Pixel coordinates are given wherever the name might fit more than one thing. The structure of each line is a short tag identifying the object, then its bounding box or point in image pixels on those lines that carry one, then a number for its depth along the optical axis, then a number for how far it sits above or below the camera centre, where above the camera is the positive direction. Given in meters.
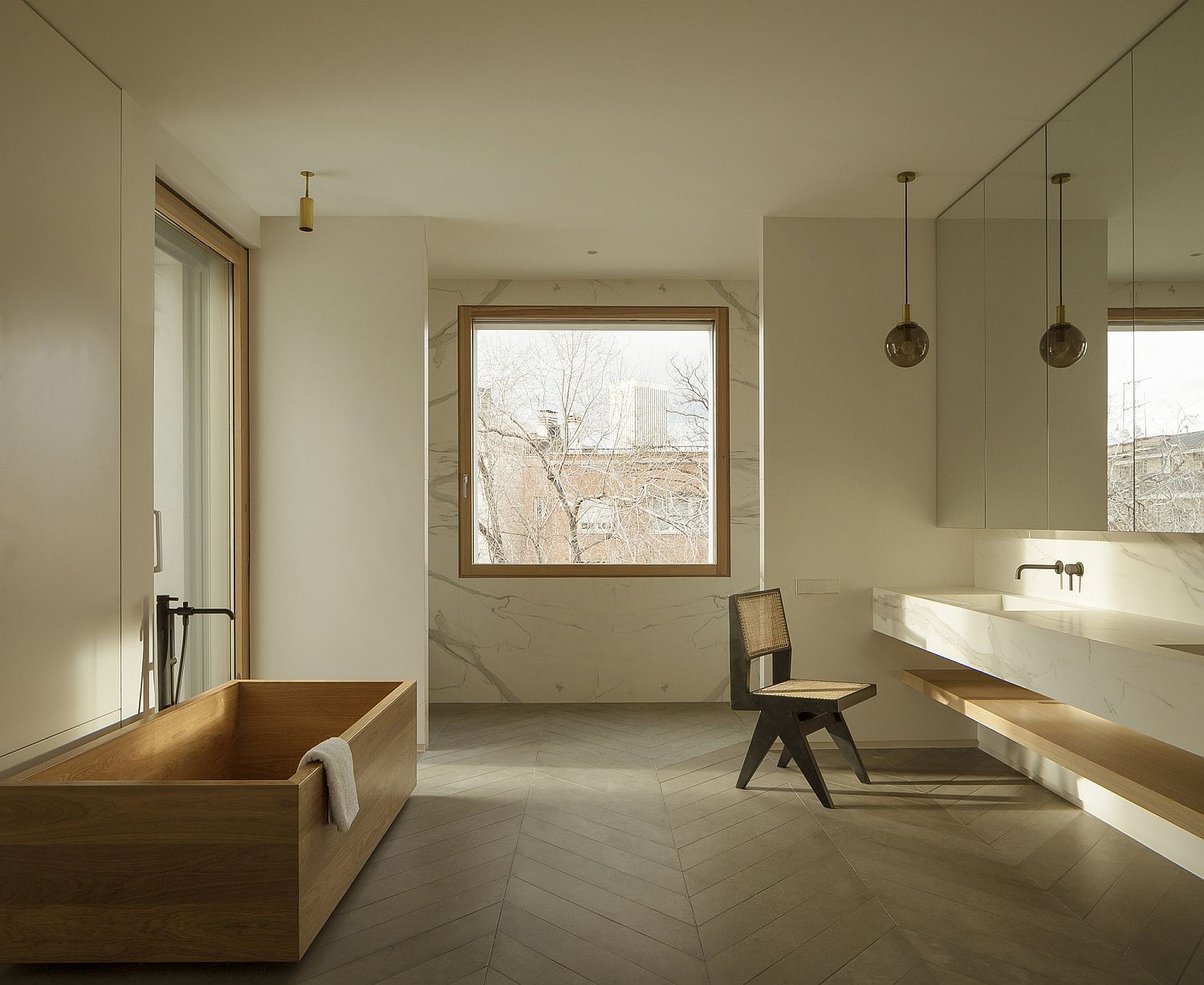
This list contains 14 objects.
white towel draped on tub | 2.44 -0.80
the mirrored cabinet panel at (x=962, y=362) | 3.99 +0.62
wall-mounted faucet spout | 3.62 -0.31
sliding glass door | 3.60 +0.23
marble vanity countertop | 2.25 -0.51
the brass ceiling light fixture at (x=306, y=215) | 3.74 +1.19
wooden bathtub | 2.18 -0.93
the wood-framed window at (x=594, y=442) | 5.69 +0.34
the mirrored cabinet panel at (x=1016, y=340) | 3.50 +0.64
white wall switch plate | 4.38 -0.46
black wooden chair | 3.54 -0.84
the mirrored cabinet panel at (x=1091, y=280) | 2.93 +0.75
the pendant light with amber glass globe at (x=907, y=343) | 3.83 +0.65
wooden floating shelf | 2.38 -0.83
